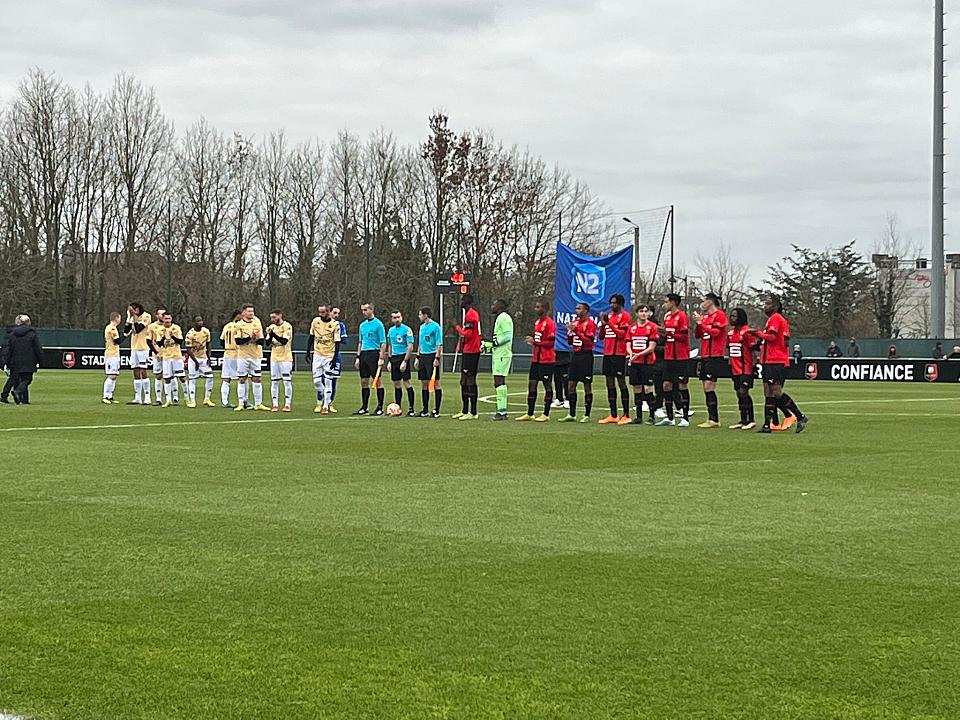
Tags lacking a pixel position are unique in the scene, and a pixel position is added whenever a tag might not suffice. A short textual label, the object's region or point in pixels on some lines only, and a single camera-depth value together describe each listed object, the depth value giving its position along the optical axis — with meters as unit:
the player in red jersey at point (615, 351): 23.17
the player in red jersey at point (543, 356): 23.75
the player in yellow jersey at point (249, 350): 27.52
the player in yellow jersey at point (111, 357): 29.78
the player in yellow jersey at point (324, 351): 26.47
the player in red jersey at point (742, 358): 21.92
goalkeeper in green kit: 23.86
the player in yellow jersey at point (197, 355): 28.81
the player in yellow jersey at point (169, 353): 29.14
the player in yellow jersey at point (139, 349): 29.42
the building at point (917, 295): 98.94
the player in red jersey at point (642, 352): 22.53
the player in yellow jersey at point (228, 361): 28.11
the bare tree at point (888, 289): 92.69
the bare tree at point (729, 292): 96.88
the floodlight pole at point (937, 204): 50.83
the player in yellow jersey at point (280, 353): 27.52
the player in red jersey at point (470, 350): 24.16
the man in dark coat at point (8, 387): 28.94
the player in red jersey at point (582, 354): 23.61
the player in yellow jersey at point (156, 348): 29.44
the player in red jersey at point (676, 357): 22.31
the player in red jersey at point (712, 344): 22.25
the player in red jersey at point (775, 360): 21.17
